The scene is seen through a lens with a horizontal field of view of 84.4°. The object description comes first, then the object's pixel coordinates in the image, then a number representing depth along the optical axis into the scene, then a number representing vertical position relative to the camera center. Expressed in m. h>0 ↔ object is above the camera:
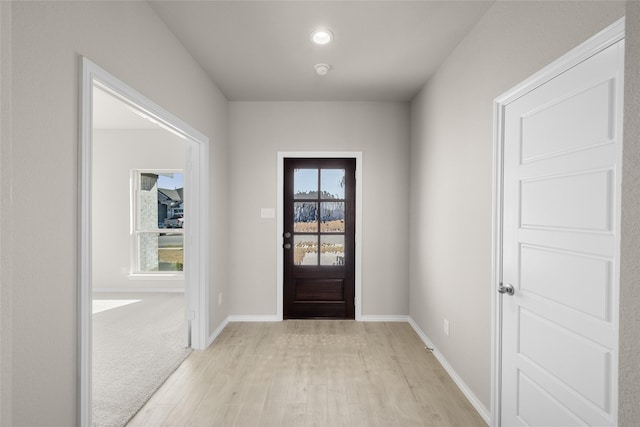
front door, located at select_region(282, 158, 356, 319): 4.25 -0.33
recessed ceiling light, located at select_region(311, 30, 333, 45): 2.56 +1.29
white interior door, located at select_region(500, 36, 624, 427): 1.34 -0.16
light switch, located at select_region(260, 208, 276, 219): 4.18 -0.03
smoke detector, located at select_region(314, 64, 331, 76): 3.14 +1.29
